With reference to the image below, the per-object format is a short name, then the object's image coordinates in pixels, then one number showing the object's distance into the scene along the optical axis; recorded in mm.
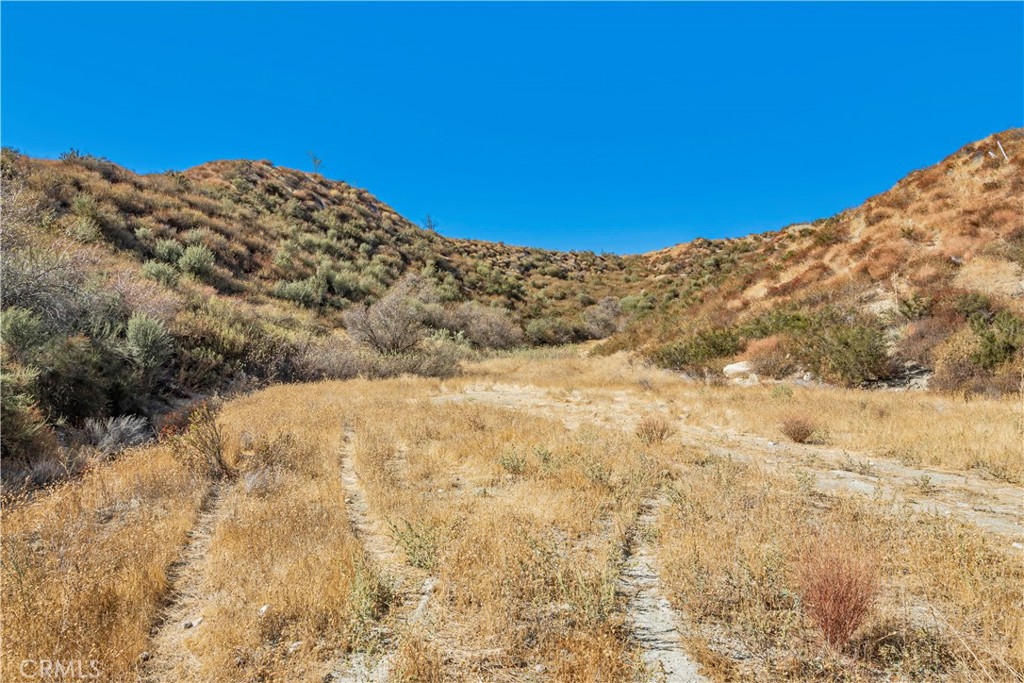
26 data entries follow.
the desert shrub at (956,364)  9750
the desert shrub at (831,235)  20938
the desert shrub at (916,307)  12703
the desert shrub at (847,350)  11562
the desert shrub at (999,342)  9680
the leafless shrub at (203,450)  5754
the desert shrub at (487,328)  27641
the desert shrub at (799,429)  7672
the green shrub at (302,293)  23641
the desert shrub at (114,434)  6391
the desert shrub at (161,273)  16833
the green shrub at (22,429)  5695
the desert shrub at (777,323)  15031
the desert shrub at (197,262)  20344
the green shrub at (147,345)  9486
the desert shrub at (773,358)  13531
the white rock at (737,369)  14352
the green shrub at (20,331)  7601
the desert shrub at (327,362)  14180
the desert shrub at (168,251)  20453
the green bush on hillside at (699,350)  16203
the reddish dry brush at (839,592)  2670
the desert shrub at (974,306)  11414
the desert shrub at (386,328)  18734
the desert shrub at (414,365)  15916
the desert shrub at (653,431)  7535
